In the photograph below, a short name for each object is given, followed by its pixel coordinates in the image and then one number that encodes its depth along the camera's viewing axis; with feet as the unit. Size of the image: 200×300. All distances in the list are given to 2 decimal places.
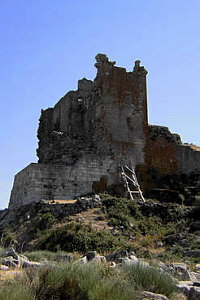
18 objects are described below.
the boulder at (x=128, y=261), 25.62
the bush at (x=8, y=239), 52.05
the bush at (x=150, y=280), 22.09
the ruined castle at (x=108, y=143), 64.90
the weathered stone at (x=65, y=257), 29.34
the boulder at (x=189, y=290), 21.75
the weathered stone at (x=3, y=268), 23.79
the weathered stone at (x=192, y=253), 40.50
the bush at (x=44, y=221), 53.03
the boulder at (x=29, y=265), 23.72
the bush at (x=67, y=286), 18.64
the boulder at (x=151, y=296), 20.61
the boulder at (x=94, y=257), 26.96
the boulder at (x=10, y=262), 25.21
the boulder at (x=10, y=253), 28.36
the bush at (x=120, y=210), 53.62
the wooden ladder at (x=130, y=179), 65.48
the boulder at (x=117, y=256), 29.84
